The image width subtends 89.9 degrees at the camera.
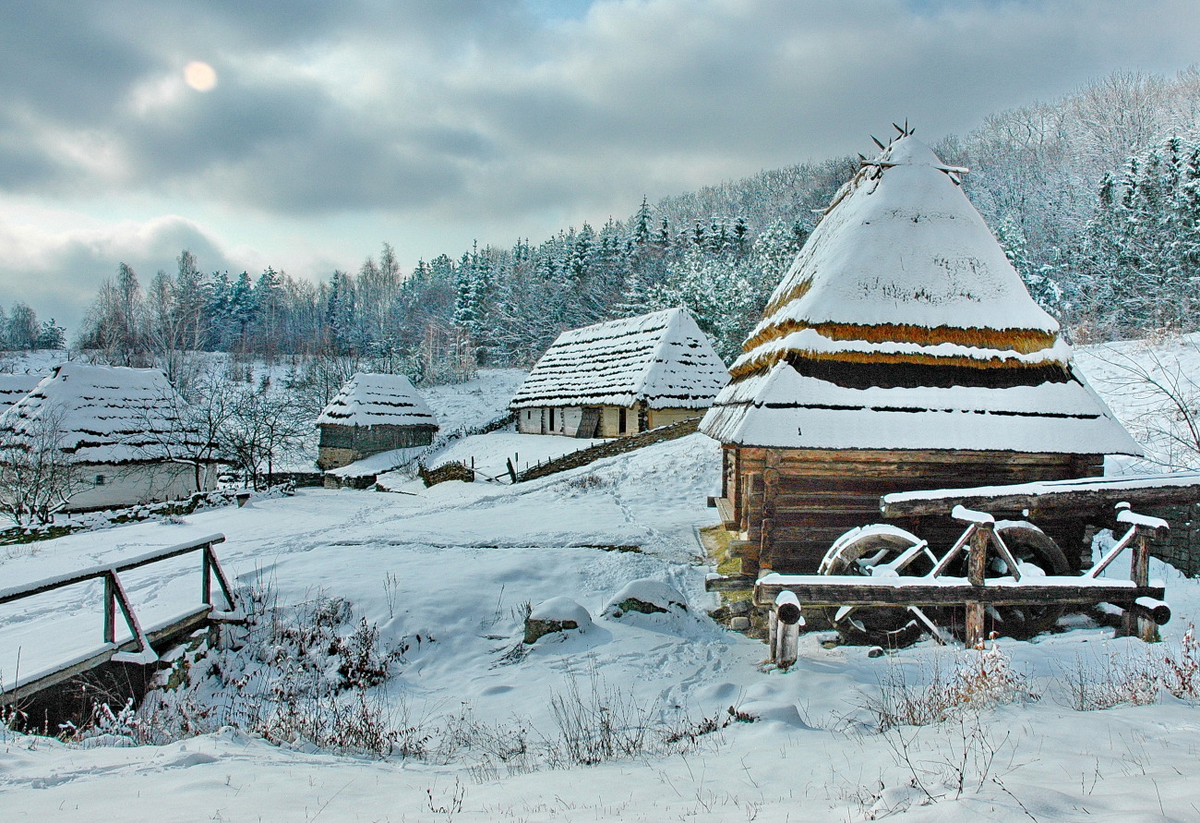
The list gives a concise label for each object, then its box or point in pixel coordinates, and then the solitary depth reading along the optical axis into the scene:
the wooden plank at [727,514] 10.34
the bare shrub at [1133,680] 4.36
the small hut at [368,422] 33.44
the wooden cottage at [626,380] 25.27
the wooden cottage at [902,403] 7.86
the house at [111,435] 21.50
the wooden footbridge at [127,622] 5.29
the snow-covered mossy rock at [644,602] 7.72
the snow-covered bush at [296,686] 4.91
